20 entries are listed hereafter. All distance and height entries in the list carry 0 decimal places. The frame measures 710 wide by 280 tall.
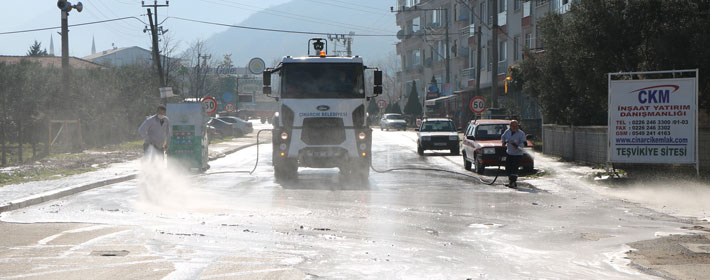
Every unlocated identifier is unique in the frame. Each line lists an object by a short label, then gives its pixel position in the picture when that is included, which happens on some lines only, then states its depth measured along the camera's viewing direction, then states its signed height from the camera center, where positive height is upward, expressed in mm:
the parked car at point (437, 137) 33688 -785
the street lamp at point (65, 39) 31125 +3107
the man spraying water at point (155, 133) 16609 -242
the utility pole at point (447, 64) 64750 +4165
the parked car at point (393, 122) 74062 -349
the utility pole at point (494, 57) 33781 +2425
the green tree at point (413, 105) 82750 +1288
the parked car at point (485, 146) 22594 -821
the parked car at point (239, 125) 61172 -368
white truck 19500 +154
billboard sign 18484 -131
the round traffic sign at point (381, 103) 70188 +1299
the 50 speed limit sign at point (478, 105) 35700 +521
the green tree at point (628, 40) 21734 +2090
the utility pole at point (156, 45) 44575 +4102
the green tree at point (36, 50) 105731 +9294
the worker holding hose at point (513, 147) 18625 -692
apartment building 51656 +5784
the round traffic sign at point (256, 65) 94712 +6384
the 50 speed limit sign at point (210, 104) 31516 +625
